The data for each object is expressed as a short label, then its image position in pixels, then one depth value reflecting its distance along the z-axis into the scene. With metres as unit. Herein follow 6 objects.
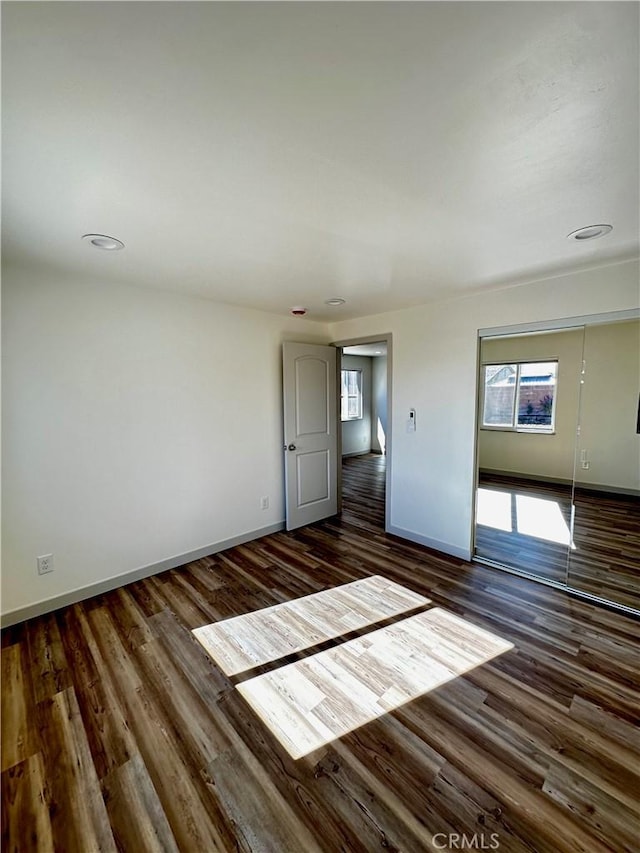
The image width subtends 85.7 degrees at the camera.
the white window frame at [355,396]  7.71
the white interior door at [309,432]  3.80
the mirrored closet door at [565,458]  2.79
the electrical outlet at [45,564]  2.42
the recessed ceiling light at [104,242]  1.88
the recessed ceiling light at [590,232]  1.83
